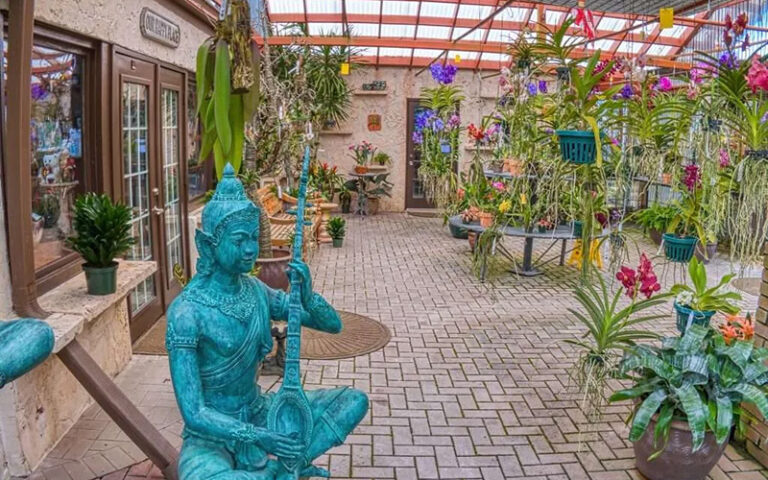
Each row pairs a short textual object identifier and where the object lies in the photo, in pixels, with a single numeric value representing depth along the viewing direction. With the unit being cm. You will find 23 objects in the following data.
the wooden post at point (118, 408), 280
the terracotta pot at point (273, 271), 545
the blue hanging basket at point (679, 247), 364
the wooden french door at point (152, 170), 474
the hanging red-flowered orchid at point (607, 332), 325
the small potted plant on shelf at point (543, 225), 693
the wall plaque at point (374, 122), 1248
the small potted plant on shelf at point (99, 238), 330
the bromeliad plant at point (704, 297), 355
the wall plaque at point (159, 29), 487
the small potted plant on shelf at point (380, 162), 1241
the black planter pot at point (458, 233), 977
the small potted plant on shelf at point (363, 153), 1226
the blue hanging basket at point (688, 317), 343
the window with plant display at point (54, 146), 354
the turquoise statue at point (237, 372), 189
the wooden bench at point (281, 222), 720
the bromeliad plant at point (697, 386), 291
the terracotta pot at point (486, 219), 718
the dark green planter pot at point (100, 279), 334
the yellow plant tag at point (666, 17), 556
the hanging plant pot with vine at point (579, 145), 357
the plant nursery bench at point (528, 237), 679
